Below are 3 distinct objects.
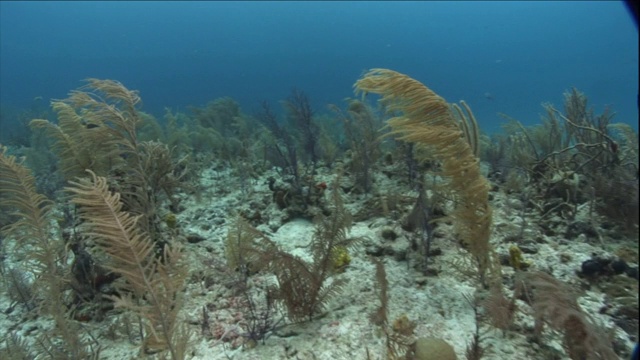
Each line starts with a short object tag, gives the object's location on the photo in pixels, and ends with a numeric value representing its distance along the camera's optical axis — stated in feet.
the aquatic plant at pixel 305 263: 12.05
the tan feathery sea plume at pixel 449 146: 12.18
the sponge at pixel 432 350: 9.06
